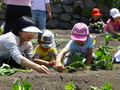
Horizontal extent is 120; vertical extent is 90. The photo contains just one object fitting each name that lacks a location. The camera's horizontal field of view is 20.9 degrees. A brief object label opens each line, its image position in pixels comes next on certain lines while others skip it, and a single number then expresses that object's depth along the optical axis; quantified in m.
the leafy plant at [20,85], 2.79
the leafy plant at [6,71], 3.54
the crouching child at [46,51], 4.45
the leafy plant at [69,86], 2.99
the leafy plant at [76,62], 3.79
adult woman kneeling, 3.71
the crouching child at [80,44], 4.23
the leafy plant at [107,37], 6.86
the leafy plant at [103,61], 3.91
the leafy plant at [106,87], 2.90
